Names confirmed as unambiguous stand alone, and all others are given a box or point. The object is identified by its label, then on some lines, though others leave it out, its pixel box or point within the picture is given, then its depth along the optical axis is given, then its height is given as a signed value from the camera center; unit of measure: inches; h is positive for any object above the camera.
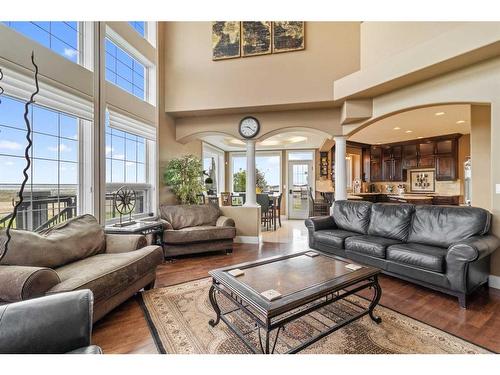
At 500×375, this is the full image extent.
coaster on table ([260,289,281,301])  61.1 -27.7
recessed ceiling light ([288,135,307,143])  273.8 +59.8
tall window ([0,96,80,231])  93.4 +11.2
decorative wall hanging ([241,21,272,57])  177.7 +114.6
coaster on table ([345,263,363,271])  81.7 -27.2
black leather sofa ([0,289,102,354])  42.4 -25.4
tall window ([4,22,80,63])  96.4 +69.2
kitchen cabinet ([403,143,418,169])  290.7 +41.6
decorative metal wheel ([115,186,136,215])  131.0 -7.0
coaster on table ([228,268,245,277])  76.8 -27.3
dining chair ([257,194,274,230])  248.7 -20.1
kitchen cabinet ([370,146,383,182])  322.1 +34.5
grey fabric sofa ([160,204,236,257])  149.5 -26.4
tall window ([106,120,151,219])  141.2 +15.0
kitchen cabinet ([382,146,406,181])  304.3 +32.7
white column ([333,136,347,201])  180.9 +14.3
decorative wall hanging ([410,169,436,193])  282.2 +10.6
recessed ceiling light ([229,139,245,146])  285.3 +59.0
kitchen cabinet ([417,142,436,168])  276.1 +40.4
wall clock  191.8 +50.8
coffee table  59.9 -28.3
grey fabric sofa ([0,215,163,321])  65.0 -26.4
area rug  67.9 -45.4
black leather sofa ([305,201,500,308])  91.9 -26.3
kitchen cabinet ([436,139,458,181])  258.5 +32.7
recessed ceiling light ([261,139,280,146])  291.7 +59.2
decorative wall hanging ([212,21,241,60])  182.9 +116.9
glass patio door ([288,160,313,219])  332.5 +3.2
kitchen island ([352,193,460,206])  249.4 -10.5
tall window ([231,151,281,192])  344.5 +28.0
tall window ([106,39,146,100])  141.7 +77.9
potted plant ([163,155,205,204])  182.9 +9.8
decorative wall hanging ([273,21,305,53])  170.9 +112.1
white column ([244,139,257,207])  199.2 +10.4
